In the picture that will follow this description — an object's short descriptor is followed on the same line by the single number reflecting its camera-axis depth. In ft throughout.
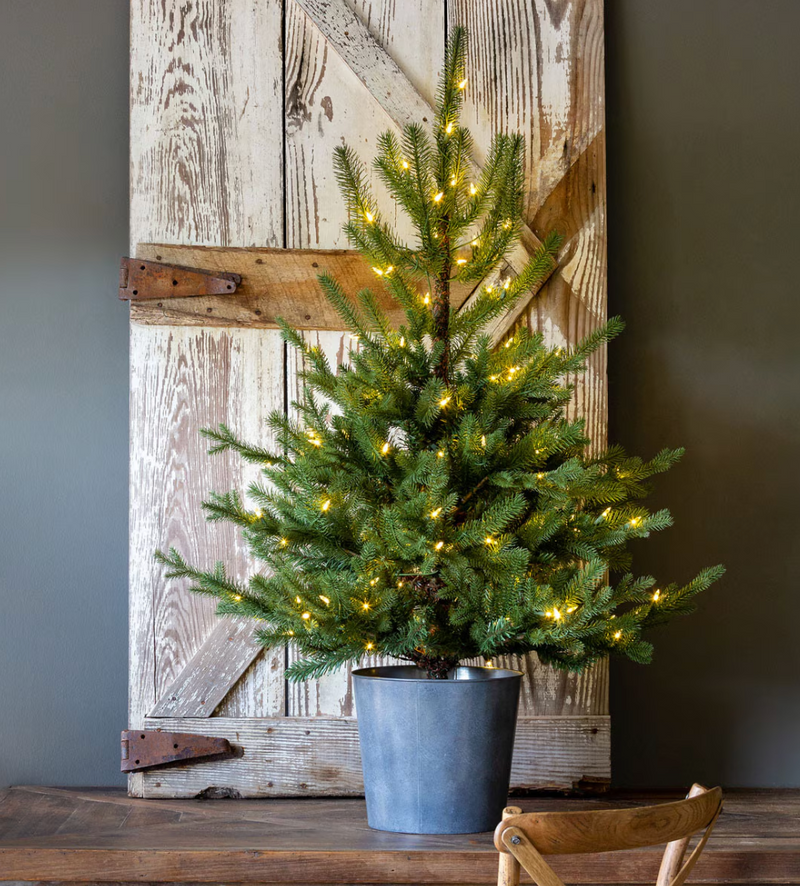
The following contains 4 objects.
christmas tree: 12.51
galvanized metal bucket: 12.67
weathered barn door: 13.79
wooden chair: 11.30
